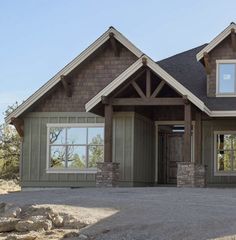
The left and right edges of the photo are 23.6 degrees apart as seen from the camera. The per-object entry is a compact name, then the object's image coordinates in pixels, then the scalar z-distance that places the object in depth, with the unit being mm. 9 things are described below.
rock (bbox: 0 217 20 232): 10711
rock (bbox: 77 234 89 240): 9660
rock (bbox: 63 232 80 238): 9852
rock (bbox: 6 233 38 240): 9785
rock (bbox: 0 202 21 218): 11336
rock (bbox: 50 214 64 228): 10711
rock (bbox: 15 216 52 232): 10469
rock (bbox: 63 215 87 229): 10494
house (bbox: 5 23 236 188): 21109
